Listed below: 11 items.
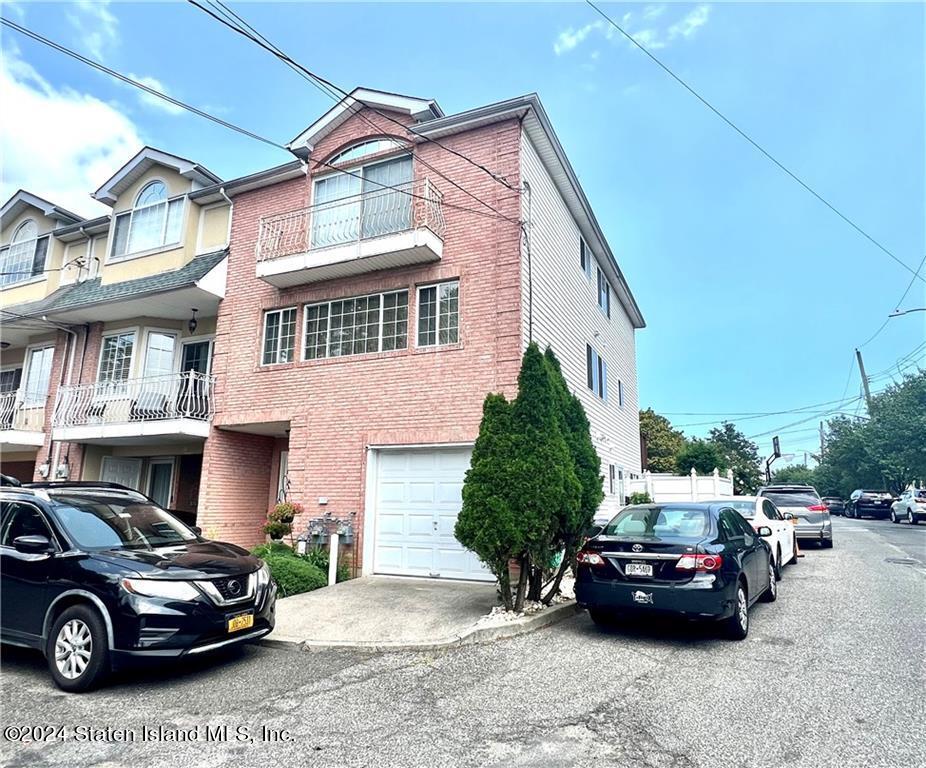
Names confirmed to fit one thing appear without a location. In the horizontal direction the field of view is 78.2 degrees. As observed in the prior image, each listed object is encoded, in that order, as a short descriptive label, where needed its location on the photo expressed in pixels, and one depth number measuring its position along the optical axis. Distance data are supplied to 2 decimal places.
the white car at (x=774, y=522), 10.23
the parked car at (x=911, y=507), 25.09
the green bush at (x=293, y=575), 9.00
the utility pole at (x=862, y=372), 38.21
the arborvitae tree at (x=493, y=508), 6.91
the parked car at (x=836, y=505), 38.69
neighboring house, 13.34
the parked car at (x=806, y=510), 14.92
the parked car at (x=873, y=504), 32.44
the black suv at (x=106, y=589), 4.89
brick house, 10.41
